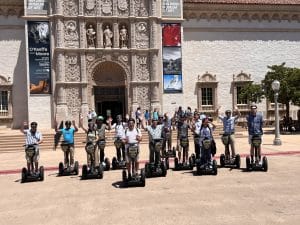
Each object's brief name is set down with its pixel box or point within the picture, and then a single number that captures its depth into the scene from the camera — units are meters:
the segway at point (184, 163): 9.04
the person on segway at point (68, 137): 8.82
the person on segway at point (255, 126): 8.55
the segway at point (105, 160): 9.33
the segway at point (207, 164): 8.17
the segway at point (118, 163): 9.70
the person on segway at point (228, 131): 9.13
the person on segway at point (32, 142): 8.27
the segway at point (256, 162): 8.42
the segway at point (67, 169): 8.88
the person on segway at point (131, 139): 7.27
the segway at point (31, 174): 8.20
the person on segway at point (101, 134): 9.23
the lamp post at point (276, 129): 13.71
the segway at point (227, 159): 9.02
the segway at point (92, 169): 8.30
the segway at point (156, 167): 8.11
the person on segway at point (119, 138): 9.80
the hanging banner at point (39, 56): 19.39
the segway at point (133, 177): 7.20
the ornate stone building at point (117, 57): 19.77
